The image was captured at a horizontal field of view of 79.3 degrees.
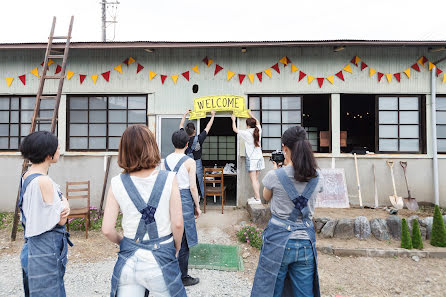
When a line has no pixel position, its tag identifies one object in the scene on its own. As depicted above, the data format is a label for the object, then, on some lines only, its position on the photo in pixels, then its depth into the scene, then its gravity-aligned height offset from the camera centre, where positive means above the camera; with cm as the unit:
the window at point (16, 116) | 721 +99
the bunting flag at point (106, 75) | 701 +203
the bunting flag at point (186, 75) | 698 +204
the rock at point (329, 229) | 518 -144
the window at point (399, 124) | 702 +80
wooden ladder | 514 +140
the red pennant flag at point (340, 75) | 688 +203
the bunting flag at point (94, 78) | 702 +196
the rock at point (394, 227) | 509 -137
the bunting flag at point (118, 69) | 701 +219
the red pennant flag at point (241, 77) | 693 +198
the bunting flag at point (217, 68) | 694 +220
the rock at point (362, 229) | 512 -142
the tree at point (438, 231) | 477 -137
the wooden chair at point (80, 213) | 517 -116
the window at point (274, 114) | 705 +105
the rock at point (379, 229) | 509 -142
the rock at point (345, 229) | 515 -143
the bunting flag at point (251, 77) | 692 +197
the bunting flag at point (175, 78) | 698 +196
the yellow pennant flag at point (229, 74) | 693 +204
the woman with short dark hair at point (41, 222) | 202 -53
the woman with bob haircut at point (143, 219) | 161 -41
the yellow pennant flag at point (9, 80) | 709 +191
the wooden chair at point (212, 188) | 664 -89
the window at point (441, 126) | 695 +74
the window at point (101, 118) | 714 +93
